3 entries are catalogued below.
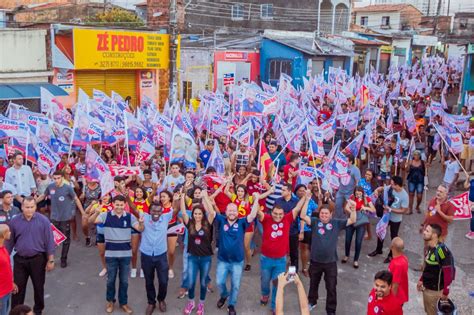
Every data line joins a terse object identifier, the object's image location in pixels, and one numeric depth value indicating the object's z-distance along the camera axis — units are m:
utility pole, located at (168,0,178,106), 19.55
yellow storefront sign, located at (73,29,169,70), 18.28
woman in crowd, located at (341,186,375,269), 8.55
